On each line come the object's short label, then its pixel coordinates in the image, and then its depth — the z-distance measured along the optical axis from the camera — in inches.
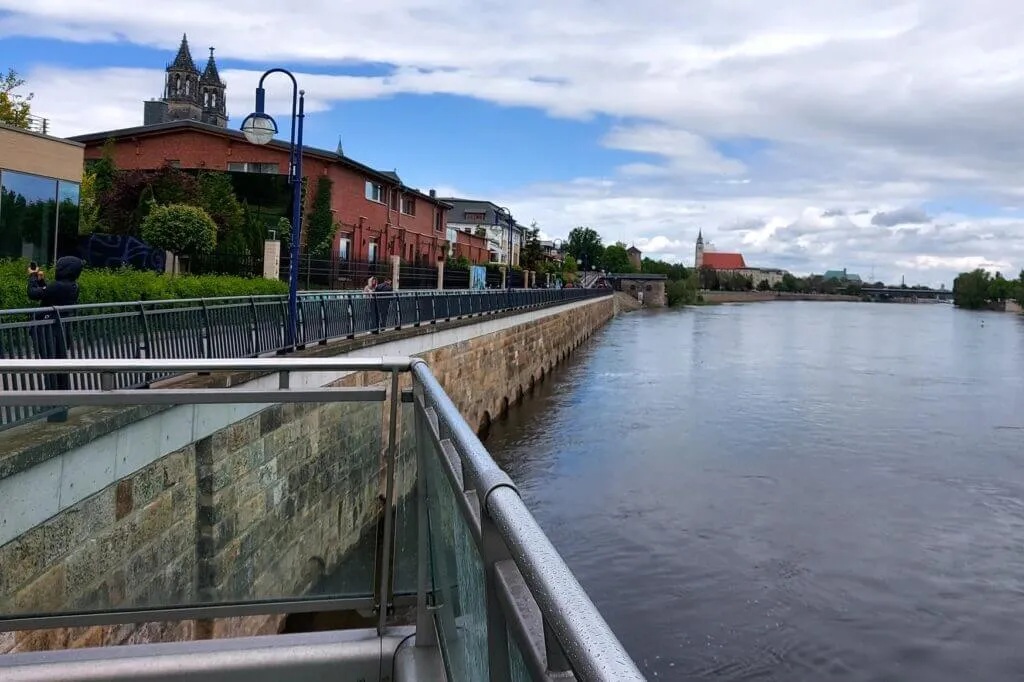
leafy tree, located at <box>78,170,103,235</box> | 1221.1
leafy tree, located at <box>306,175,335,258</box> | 1403.8
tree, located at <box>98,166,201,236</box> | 1273.4
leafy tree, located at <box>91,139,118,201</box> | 1330.6
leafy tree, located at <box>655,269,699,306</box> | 5216.5
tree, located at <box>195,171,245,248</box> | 1233.4
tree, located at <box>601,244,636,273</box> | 6338.6
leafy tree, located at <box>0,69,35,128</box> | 1321.4
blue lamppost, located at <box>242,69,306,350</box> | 510.6
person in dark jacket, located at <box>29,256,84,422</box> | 273.4
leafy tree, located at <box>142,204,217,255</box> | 949.8
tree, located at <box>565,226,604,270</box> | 6023.6
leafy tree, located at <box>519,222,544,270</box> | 3014.3
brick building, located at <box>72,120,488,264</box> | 1444.5
